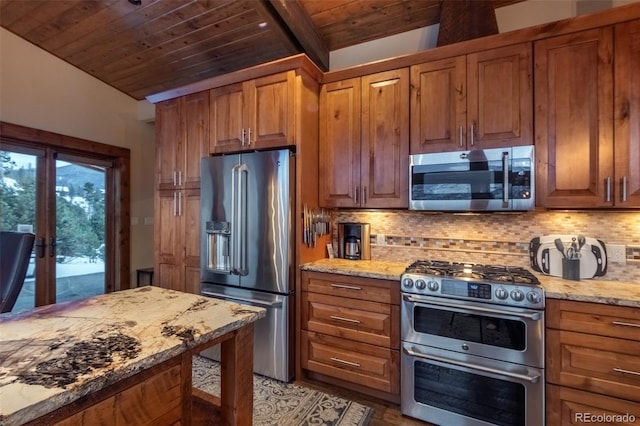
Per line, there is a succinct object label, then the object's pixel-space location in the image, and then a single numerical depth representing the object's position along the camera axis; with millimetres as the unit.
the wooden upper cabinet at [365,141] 2412
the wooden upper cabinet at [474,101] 2049
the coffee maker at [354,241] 2756
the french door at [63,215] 3326
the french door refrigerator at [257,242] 2412
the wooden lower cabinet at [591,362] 1561
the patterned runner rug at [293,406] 1987
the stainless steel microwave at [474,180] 2000
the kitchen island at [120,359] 710
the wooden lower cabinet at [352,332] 2121
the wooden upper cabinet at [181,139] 2969
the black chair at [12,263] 1387
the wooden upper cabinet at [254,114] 2508
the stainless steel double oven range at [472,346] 1729
